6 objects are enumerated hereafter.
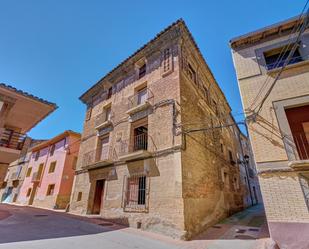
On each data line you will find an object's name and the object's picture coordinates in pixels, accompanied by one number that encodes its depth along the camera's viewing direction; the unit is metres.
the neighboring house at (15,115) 8.46
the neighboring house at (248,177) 17.55
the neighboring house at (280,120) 4.79
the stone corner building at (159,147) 7.00
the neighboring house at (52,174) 15.13
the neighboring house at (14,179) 21.54
